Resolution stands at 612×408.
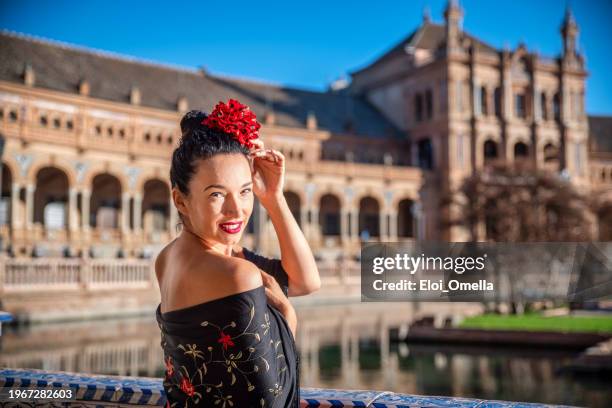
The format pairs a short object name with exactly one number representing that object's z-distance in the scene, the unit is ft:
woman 8.67
